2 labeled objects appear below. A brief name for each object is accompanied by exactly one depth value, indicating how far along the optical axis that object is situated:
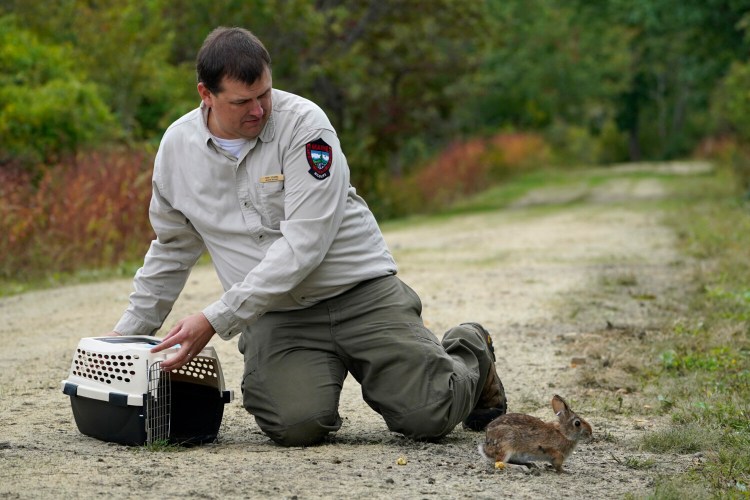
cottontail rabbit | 9.05
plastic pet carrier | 9.40
